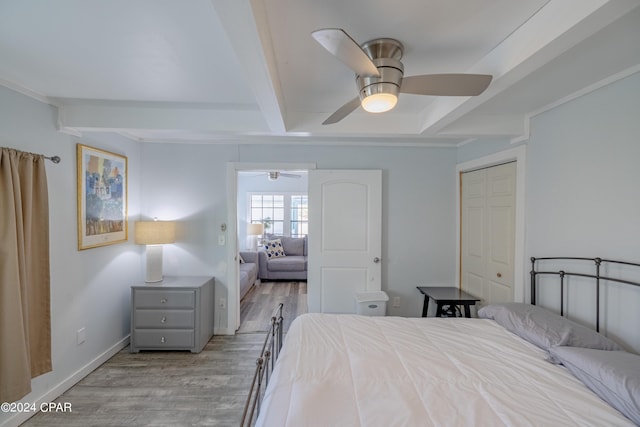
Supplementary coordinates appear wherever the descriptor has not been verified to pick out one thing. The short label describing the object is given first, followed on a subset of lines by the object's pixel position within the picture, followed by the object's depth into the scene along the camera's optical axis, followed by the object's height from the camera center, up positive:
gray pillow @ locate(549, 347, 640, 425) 1.17 -0.73
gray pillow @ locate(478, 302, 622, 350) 1.60 -0.72
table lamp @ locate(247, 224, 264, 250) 6.40 -0.44
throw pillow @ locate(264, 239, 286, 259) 6.39 -0.86
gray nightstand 2.99 -1.12
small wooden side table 2.93 -0.91
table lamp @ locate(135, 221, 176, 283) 3.07 -0.31
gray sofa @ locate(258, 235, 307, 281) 6.11 -1.22
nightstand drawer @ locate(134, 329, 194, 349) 2.99 -1.33
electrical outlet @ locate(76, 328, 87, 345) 2.52 -1.12
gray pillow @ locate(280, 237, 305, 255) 6.69 -0.83
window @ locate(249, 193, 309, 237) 7.24 -0.04
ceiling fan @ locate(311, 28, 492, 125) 1.34 +0.63
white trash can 3.16 -1.04
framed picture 2.56 +0.12
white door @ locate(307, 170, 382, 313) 3.41 -0.32
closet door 2.67 -0.22
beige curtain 1.81 -0.43
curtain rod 2.16 +0.39
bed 1.18 -0.83
